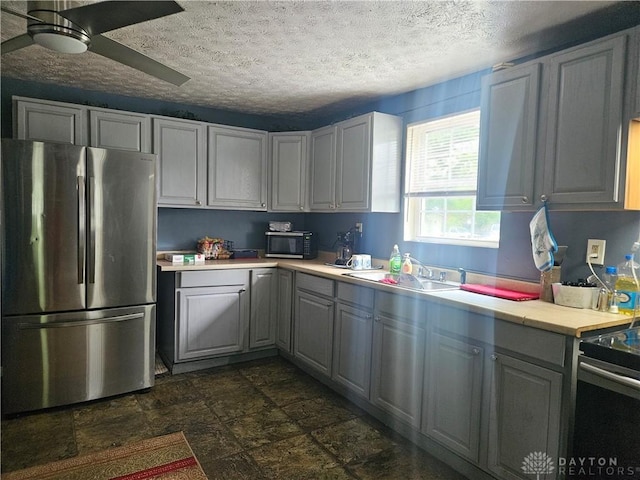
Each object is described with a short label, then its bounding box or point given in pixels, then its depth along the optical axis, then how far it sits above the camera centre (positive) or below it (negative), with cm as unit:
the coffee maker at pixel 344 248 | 372 -26
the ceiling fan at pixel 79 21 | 142 +70
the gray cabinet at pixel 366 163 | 329 +46
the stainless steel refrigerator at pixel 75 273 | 264 -40
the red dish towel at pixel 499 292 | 226 -39
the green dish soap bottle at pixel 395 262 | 318 -31
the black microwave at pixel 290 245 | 416 -26
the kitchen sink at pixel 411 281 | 259 -40
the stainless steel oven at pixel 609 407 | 148 -67
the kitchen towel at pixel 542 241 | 210 -8
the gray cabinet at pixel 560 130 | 182 +46
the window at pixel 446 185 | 283 +27
